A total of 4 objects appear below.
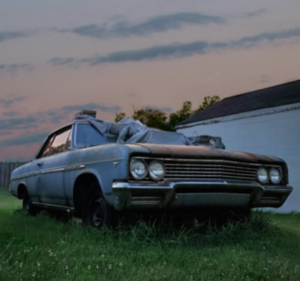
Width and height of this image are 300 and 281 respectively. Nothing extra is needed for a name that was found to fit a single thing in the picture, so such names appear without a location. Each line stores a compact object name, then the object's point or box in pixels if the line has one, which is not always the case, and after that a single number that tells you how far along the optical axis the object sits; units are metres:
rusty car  4.96
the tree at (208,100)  25.86
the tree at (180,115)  24.78
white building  11.06
